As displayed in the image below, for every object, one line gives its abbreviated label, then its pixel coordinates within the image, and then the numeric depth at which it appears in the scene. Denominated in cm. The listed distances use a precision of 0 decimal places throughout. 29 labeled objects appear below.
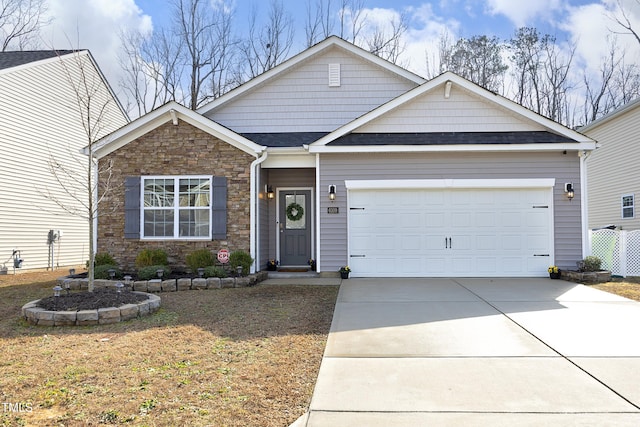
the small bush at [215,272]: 927
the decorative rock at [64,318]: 577
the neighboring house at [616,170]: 1402
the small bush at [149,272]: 908
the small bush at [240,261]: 957
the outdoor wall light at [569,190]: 985
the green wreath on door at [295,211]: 1191
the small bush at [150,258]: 966
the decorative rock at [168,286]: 882
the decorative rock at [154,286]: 877
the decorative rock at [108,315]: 590
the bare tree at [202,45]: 2311
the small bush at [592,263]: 956
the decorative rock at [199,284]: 892
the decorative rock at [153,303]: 651
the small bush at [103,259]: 983
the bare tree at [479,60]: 2386
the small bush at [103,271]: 929
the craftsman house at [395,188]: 1002
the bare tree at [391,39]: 2233
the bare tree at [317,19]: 2325
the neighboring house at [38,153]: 1253
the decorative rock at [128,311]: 607
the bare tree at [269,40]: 2325
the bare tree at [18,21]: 1975
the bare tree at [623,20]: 2022
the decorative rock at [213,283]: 901
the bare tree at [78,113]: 1458
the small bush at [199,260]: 969
